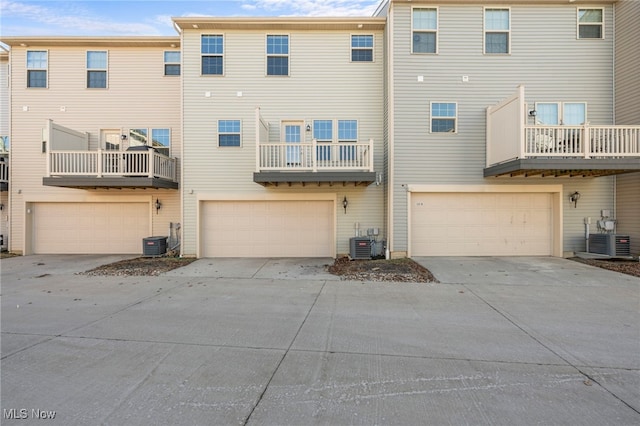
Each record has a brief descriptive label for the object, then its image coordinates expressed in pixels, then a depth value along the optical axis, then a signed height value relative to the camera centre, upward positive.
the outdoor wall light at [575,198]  9.34 +0.48
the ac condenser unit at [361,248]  9.16 -1.09
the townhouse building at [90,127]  10.71 +3.19
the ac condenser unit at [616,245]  8.72 -0.96
